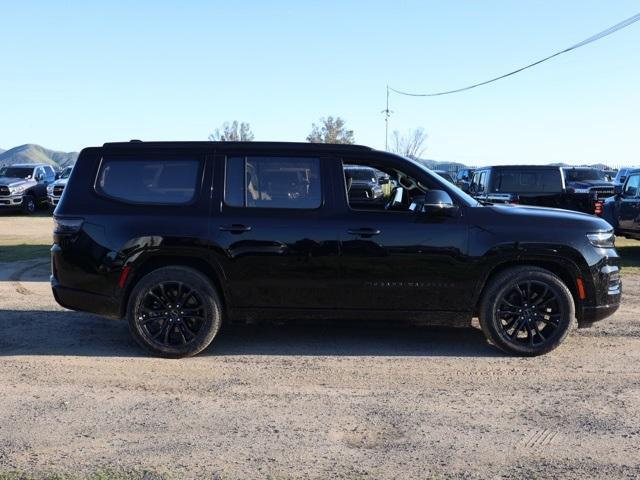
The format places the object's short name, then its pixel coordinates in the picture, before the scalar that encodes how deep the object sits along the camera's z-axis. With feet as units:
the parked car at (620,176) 71.82
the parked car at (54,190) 77.66
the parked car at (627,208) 39.50
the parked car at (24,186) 76.74
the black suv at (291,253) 18.15
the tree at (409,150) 227.05
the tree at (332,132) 252.83
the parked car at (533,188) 43.88
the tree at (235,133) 280.51
